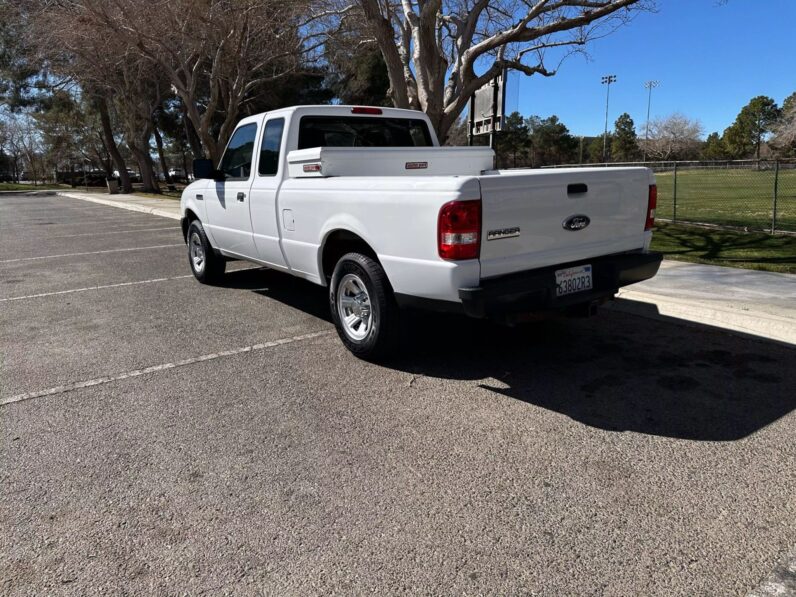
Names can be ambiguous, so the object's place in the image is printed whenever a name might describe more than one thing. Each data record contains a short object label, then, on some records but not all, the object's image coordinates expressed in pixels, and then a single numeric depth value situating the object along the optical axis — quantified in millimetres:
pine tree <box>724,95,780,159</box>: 90375
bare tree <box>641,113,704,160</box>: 118188
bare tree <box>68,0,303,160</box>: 16094
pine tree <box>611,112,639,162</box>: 107875
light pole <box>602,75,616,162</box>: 103744
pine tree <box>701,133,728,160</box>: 96406
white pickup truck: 3924
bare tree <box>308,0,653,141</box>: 11547
